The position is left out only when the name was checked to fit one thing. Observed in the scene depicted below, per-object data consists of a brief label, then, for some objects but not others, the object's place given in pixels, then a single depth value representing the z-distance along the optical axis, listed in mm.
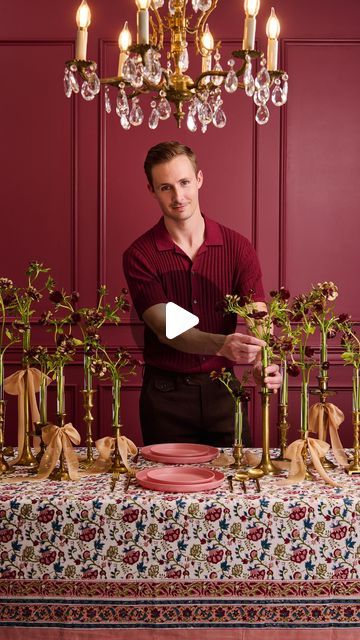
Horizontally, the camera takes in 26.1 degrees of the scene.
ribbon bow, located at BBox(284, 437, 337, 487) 2061
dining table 1812
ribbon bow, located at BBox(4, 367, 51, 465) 2334
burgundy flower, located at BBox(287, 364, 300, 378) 2068
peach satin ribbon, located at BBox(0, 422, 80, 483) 2109
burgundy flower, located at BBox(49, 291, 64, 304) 2129
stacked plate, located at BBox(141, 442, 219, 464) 2299
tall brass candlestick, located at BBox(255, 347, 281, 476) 2168
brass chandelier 2023
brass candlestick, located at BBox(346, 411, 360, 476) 2174
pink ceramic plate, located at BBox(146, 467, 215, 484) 2021
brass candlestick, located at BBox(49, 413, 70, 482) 2109
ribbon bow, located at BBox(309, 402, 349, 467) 2287
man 2799
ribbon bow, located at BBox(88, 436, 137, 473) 2193
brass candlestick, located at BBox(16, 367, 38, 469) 2305
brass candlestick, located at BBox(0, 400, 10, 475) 2205
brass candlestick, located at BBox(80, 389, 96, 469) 2295
